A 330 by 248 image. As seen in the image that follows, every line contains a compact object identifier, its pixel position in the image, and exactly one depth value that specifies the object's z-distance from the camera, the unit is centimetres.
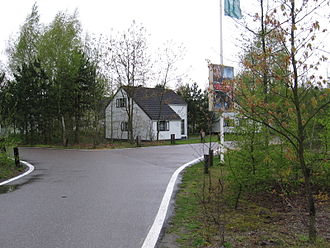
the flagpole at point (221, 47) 1408
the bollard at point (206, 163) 1192
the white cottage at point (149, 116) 3681
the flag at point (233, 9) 955
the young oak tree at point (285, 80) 450
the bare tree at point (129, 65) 2989
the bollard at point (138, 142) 2895
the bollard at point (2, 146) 1214
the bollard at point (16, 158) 1434
